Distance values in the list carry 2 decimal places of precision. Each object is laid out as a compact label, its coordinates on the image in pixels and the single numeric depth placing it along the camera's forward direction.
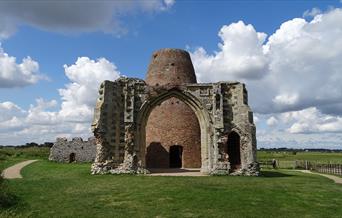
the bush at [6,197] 9.30
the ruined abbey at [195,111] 18.16
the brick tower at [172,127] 24.39
